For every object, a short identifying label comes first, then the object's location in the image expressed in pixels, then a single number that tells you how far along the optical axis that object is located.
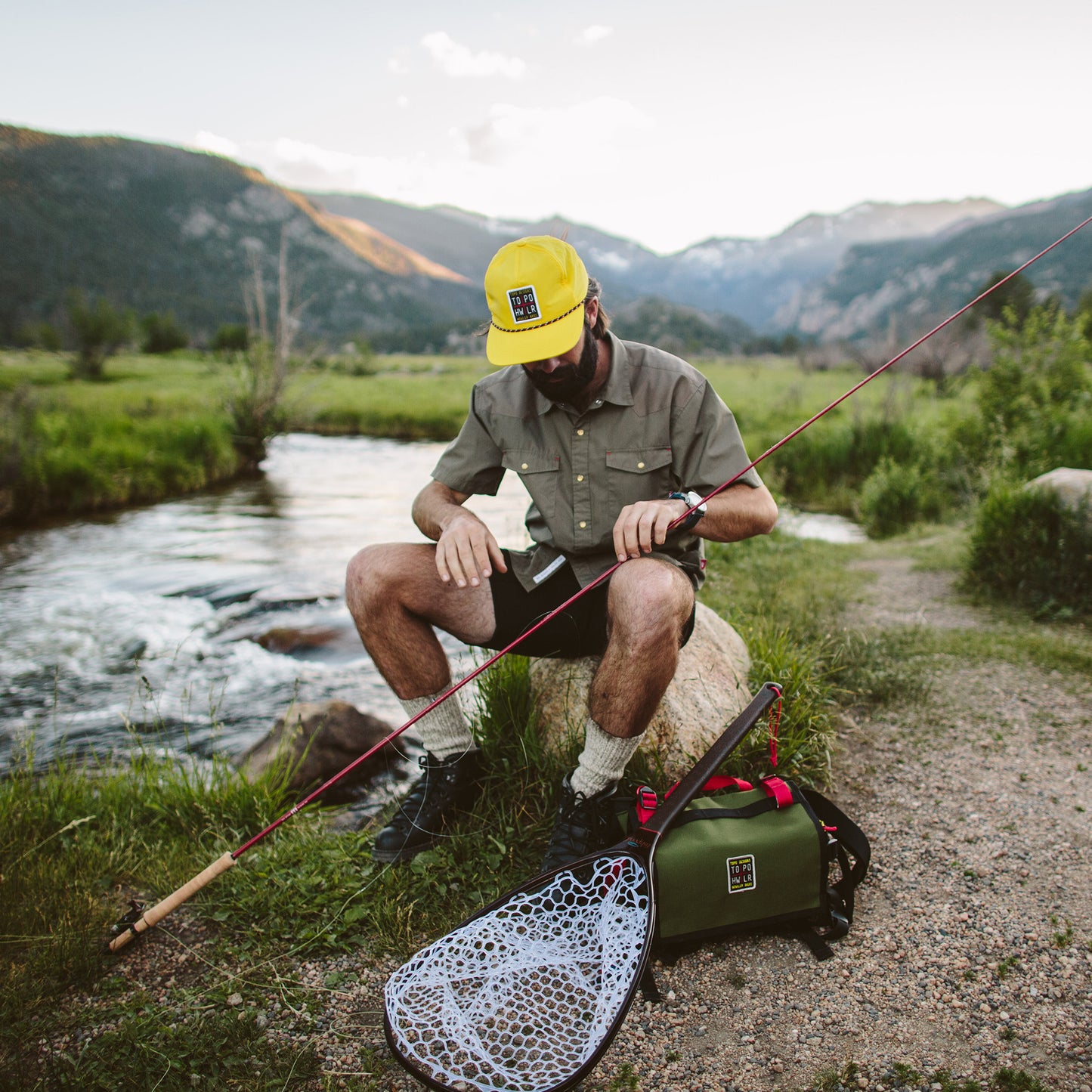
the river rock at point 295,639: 6.88
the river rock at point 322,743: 4.11
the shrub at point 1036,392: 7.05
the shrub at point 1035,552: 5.13
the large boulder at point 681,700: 3.03
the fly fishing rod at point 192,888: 2.37
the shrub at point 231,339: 49.19
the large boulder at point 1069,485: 5.13
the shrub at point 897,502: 9.68
